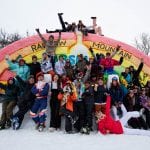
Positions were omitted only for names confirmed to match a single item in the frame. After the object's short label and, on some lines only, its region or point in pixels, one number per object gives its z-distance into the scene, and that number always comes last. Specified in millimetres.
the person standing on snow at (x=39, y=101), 4372
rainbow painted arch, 5642
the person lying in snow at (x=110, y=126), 4222
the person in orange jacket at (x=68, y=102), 4218
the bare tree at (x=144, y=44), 22659
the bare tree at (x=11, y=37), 21112
